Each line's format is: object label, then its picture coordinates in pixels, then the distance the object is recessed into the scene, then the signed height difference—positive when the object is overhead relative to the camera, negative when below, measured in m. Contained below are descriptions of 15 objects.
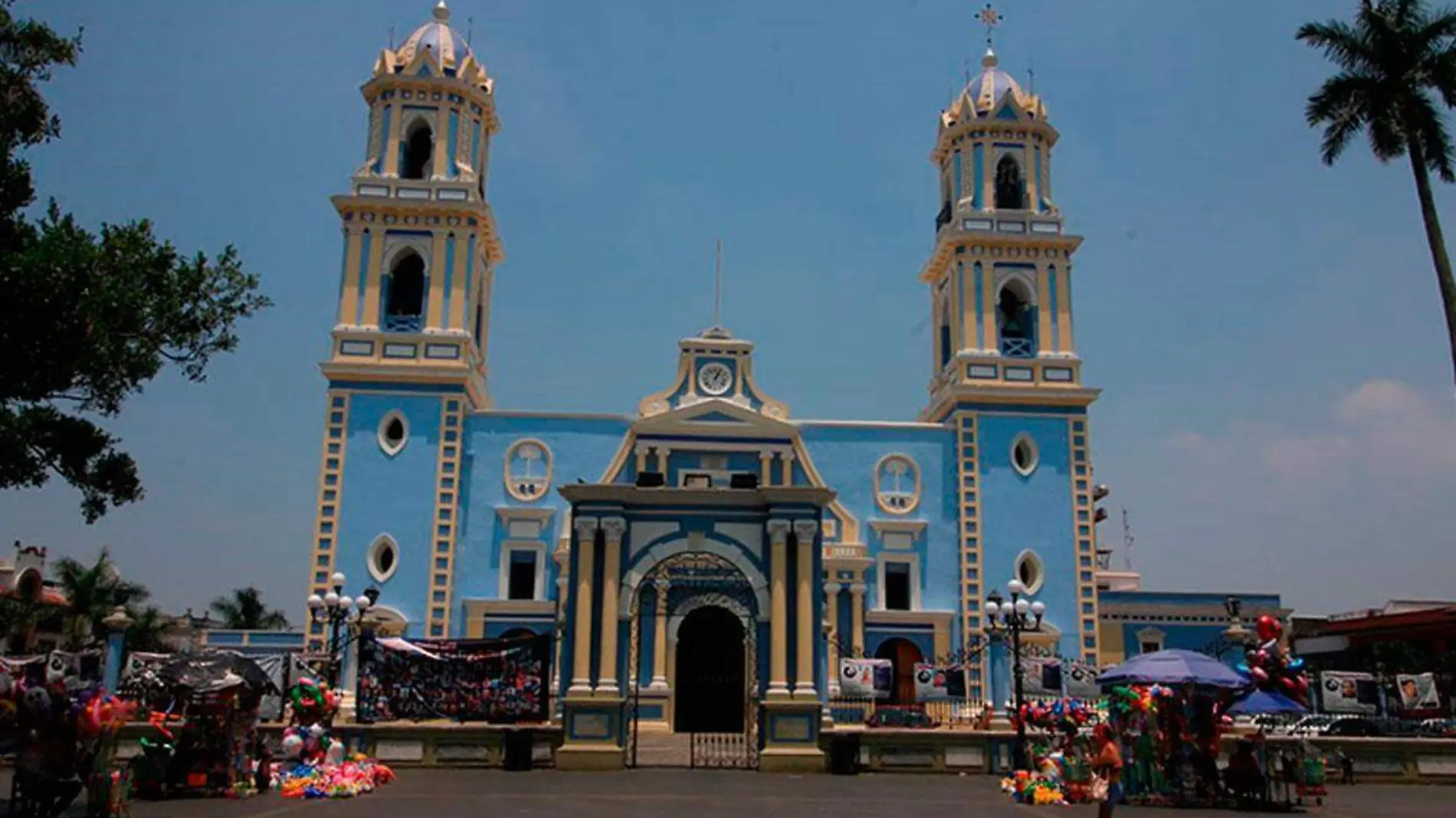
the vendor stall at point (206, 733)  19.50 -0.54
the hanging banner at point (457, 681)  24.47 +0.36
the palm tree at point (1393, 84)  25.22 +12.07
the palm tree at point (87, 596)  50.22 +3.76
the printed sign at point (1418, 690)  32.28 +0.55
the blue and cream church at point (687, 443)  36.50 +7.55
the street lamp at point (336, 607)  26.88 +1.96
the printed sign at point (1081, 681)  34.31 +0.72
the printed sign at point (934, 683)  34.38 +0.61
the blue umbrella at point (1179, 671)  20.50 +0.60
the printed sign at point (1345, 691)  31.09 +0.51
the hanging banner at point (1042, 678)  34.16 +0.78
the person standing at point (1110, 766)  14.88 -0.65
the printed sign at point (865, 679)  32.28 +0.66
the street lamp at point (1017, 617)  23.70 +1.86
